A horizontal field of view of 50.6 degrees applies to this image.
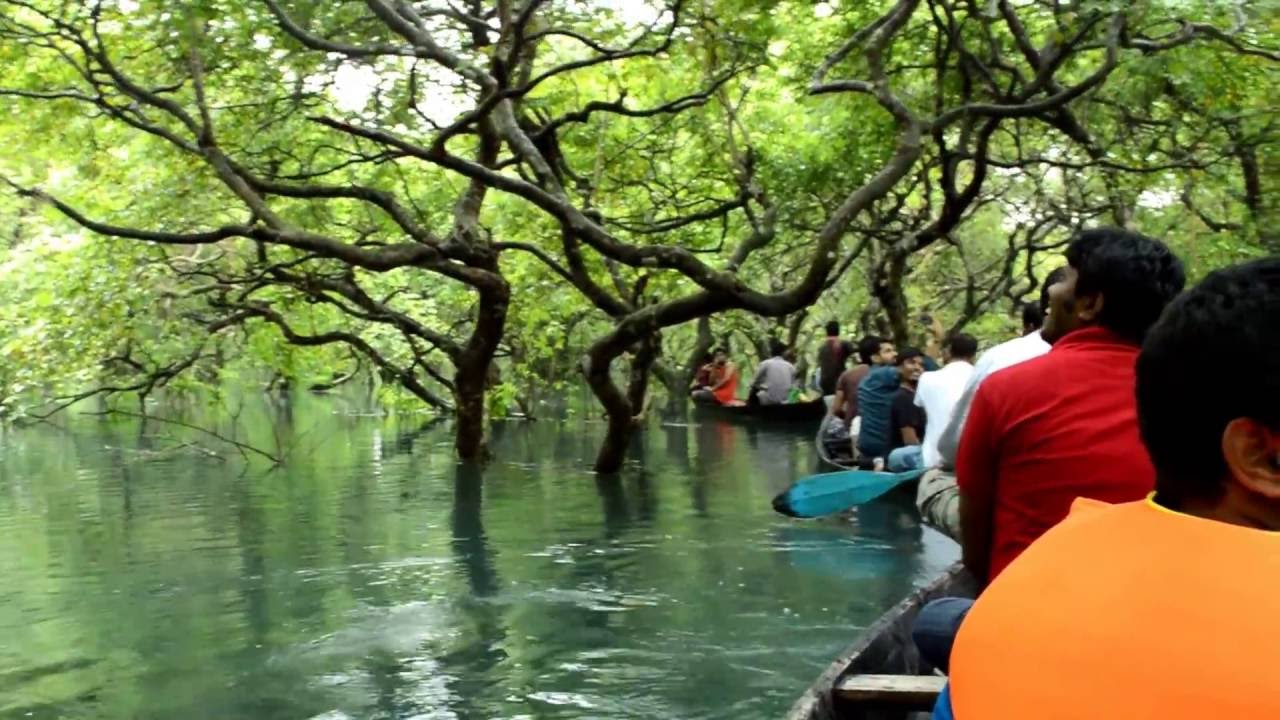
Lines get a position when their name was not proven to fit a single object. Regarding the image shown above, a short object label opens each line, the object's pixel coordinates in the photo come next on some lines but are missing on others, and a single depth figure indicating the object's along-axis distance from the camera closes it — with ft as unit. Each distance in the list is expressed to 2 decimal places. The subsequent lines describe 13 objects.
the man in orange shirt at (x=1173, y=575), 4.15
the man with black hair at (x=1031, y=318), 20.54
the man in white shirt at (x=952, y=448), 15.11
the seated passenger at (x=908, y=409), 33.88
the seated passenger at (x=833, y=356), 58.39
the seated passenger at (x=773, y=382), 70.85
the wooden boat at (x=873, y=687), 11.80
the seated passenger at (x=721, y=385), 77.87
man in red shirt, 9.63
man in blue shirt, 35.17
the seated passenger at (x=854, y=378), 41.11
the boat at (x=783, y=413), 67.67
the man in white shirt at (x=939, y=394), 25.37
